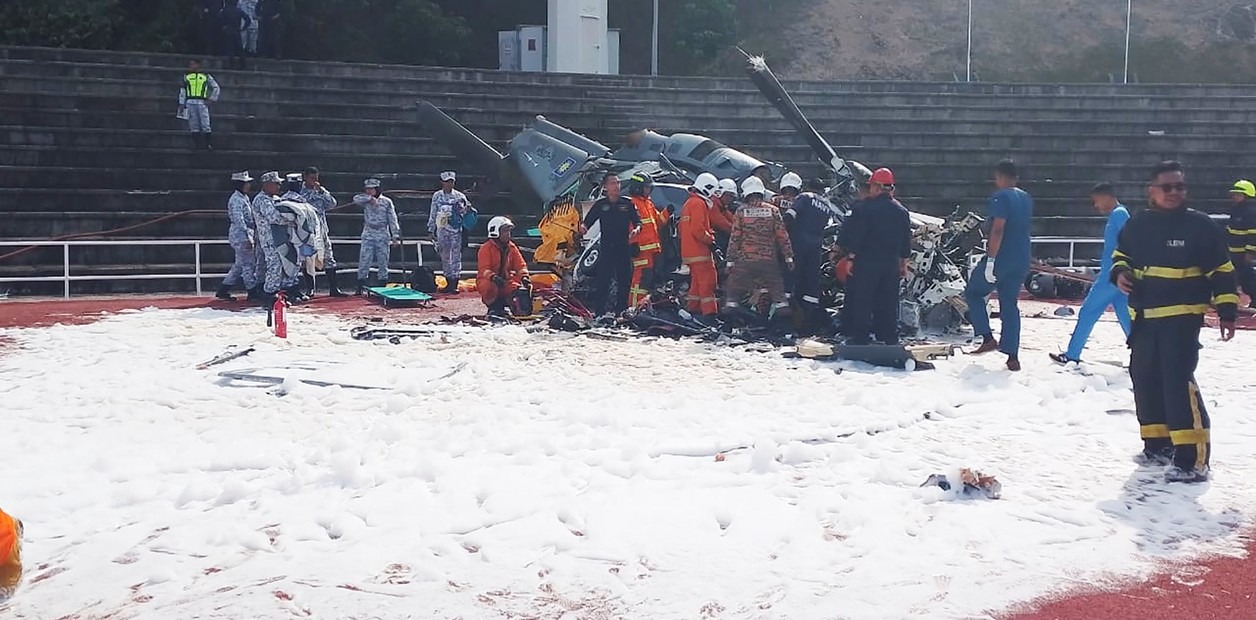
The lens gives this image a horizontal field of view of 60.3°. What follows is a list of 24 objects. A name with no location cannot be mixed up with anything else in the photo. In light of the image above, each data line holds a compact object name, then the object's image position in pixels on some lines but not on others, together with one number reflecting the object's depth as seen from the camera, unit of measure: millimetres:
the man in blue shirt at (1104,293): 8422
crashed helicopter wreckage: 10836
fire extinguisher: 10264
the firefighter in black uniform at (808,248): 10531
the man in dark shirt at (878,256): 9250
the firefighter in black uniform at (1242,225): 12562
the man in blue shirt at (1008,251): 8797
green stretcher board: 13359
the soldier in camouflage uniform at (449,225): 14727
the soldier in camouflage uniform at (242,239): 13469
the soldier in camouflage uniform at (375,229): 14508
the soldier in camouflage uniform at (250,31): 22109
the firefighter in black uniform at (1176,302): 5730
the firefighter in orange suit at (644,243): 11141
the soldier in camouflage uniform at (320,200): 14016
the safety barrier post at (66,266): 14320
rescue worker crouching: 11648
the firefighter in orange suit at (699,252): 10625
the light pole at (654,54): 32719
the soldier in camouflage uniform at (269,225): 12992
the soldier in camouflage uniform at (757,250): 10328
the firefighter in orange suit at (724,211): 11141
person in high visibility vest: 18328
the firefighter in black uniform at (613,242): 11266
